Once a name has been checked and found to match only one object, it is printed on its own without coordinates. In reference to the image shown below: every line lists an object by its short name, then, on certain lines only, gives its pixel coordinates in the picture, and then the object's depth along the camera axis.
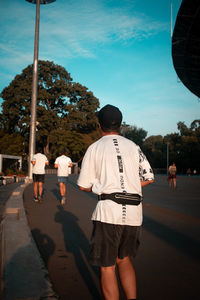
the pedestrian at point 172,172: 19.69
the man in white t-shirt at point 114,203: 2.29
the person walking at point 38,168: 10.11
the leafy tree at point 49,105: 45.59
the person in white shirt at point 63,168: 10.00
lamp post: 22.36
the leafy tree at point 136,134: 80.70
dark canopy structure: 19.34
